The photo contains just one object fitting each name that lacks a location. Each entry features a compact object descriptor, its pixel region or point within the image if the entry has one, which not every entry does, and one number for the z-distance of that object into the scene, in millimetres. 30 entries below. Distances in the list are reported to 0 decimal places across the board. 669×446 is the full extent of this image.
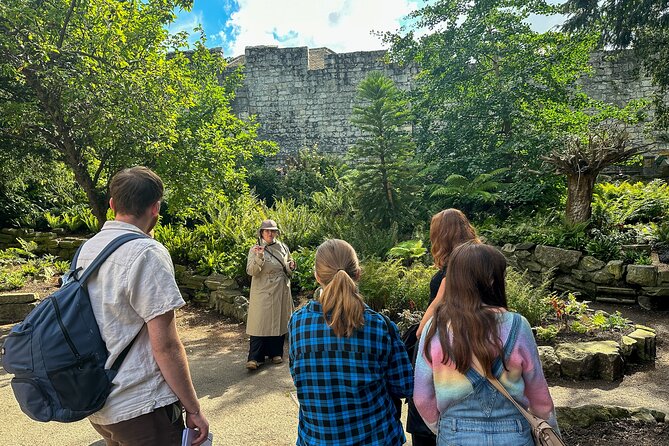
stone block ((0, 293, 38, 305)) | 7906
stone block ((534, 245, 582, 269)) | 7754
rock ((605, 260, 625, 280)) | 7285
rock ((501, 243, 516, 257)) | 8391
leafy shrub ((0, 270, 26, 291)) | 8508
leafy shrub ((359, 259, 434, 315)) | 6289
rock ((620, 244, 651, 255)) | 7566
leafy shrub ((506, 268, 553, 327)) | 5652
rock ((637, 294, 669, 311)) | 7027
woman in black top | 2828
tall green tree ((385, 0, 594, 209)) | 10656
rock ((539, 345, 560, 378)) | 4738
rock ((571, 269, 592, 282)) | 7586
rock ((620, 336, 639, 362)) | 4992
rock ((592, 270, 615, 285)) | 7398
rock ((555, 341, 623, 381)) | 4684
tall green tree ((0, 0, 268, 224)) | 6355
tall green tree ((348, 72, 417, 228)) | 9953
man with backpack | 1855
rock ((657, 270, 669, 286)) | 6958
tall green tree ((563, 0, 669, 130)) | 7914
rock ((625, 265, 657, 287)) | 7008
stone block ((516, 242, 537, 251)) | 8359
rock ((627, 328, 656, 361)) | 5109
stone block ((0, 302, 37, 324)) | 7887
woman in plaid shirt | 2092
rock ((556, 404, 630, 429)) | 3111
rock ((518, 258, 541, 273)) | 8219
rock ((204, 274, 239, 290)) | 8477
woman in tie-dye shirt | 1789
